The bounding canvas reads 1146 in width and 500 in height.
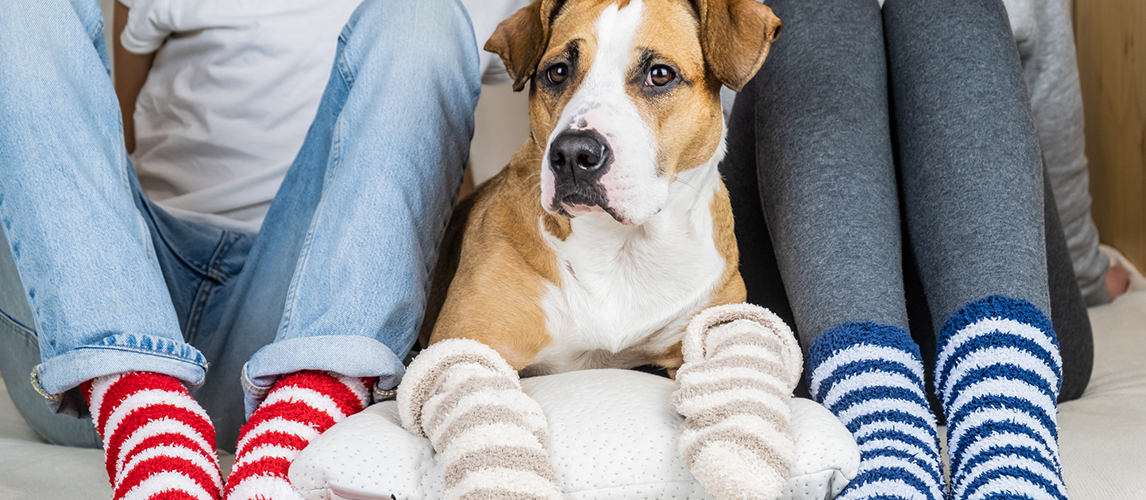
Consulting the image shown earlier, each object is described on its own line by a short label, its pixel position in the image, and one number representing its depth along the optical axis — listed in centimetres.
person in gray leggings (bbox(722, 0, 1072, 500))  104
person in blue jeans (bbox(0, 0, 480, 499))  104
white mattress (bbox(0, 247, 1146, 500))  114
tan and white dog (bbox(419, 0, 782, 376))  123
